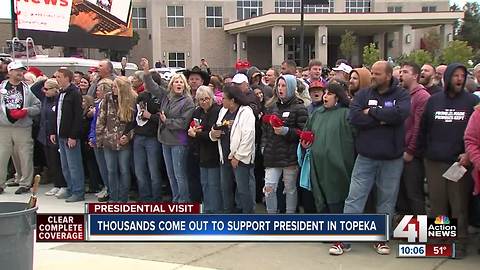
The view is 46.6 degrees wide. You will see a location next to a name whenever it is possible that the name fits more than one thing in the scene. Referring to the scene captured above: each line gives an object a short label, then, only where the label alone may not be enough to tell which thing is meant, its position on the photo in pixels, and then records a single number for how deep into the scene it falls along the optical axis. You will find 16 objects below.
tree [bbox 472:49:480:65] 38.72
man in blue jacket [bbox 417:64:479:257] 5.39
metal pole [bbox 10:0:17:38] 19.39
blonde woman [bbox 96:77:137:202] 7.73
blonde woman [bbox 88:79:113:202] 8.04
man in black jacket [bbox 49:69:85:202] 8.36
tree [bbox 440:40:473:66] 32.59
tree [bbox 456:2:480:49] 63.03
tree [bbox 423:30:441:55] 46.53
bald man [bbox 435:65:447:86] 7.14
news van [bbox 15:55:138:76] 14.75
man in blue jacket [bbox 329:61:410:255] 5.36
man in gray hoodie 8.92
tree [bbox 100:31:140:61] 37.14
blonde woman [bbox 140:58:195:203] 7.28
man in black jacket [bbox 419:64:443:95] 6.52
